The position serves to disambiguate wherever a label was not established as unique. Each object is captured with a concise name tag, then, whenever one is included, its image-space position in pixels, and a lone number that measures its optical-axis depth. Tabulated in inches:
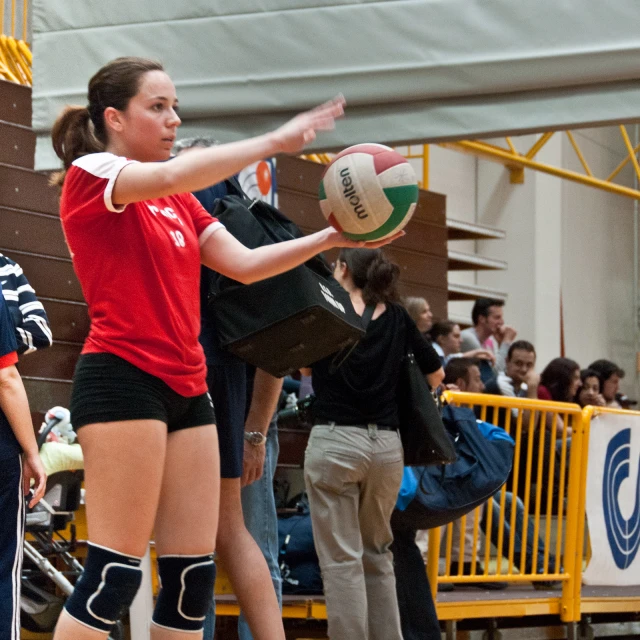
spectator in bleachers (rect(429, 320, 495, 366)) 705.6
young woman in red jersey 226.7
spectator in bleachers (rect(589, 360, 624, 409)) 884.0
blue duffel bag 431.2
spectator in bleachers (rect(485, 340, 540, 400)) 716.0
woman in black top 388.5
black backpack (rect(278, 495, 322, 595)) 469.7
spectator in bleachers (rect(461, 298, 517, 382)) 796.8
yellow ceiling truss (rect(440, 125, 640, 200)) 1008.2
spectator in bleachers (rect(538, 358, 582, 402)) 740.6
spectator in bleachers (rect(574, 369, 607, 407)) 791.1
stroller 428.8
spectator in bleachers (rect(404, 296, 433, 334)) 617.6
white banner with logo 550.6
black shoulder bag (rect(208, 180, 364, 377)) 284.0
